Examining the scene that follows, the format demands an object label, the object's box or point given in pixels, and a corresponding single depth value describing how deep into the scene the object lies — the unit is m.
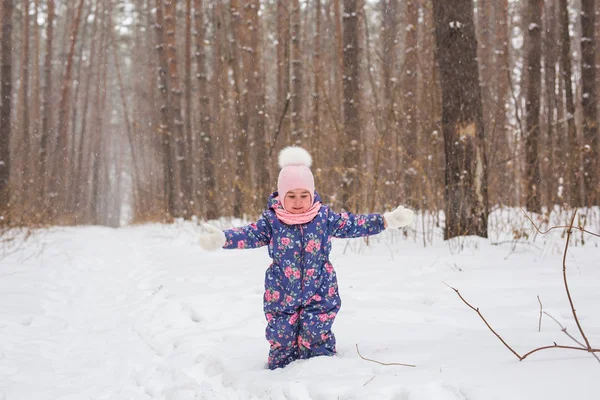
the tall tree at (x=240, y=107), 10.57
